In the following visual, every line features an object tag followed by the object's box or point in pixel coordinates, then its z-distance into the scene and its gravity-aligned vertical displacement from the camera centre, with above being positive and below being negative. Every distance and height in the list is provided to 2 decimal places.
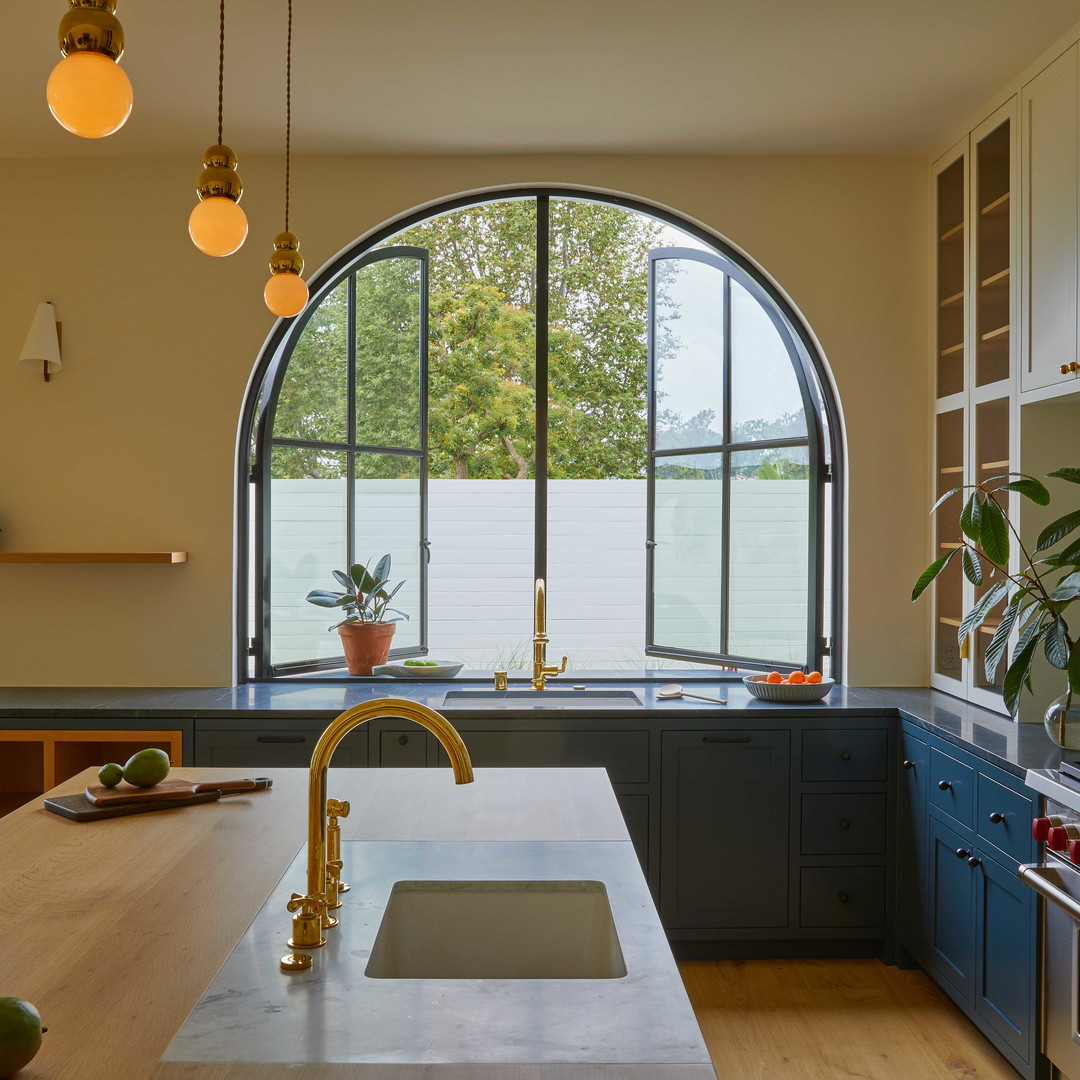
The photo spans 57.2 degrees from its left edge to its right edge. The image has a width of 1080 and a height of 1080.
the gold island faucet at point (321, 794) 1.29 -0.33
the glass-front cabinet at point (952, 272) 3.51 +1.03
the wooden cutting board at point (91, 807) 1.95 -0.52
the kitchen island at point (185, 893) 1.05 -0.54
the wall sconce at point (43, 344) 3.69 +0.76
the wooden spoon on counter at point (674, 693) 3.52 -0.51
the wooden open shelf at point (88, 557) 3.56 -0.03
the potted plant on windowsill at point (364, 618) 3.89 -0.27
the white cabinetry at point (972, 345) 3.16 +0.72
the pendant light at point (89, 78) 1.23 +0.59
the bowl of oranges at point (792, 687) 3.45 -0.46
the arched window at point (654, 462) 3.91 +0.36
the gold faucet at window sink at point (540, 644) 3.72 -0.35
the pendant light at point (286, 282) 2.05 +0.56
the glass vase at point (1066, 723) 2.60 -0.44
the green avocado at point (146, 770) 2.07 -0.47
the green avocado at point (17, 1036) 0.98 -0.49
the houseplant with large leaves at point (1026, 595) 2.50 -0.10
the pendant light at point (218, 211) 1.66 +0.57
